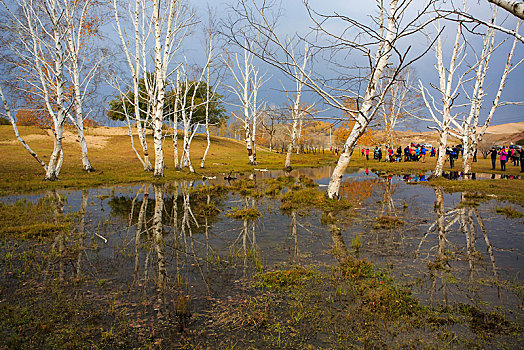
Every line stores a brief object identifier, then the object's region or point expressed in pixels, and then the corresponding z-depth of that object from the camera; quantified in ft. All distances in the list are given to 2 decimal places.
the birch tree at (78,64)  61.14
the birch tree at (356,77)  22.80
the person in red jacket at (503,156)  86.63
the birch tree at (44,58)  51.75
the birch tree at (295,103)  86.69
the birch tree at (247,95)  97.04
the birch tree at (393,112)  144.97
